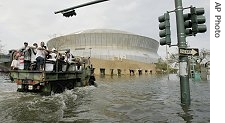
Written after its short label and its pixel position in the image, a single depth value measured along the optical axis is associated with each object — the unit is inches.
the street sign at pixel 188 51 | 184.1
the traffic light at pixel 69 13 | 249.9
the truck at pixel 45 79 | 265.4
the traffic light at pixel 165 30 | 192.1
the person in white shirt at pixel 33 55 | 286.6
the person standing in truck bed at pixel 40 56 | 280.4
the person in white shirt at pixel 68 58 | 339.2
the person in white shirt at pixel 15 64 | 292.8
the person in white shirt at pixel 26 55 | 286.9
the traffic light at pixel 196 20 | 180.0
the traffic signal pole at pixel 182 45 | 189.2
